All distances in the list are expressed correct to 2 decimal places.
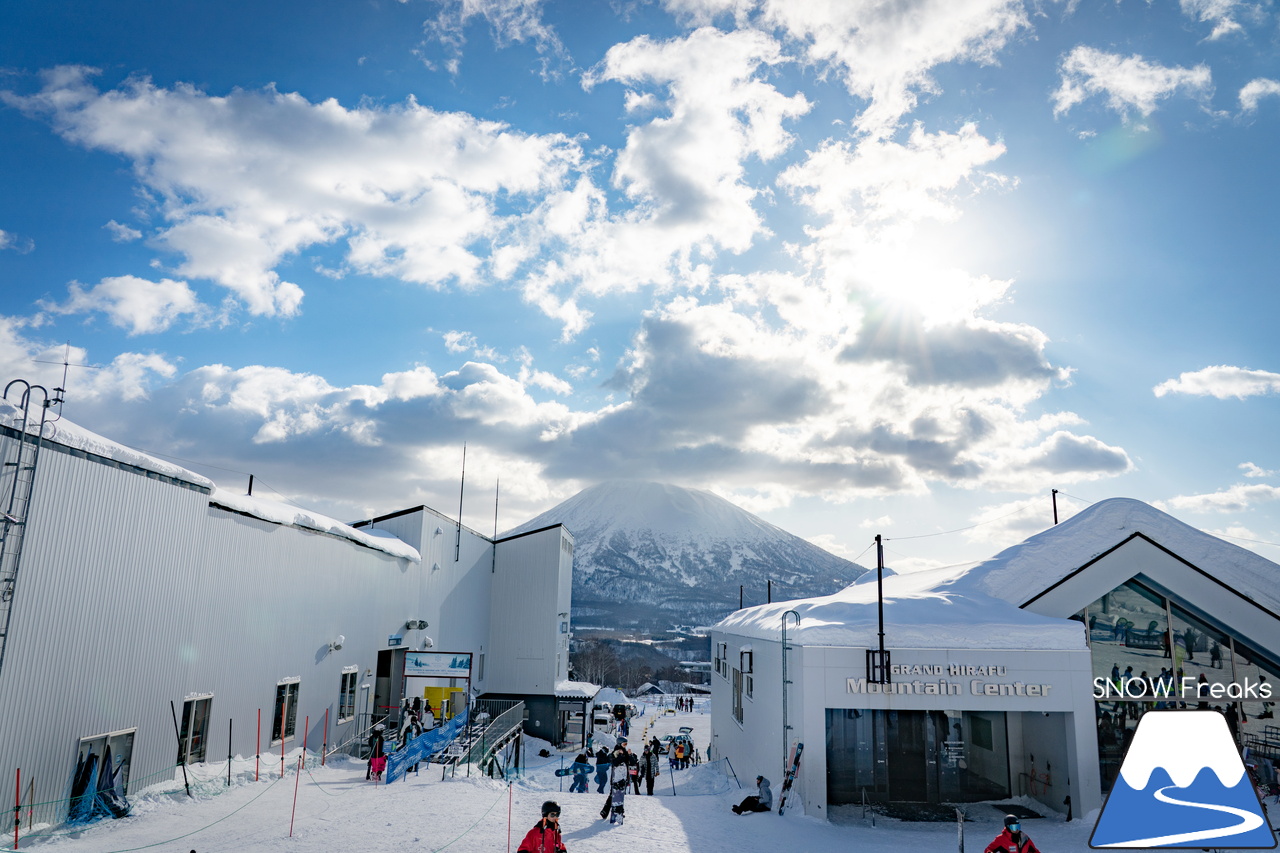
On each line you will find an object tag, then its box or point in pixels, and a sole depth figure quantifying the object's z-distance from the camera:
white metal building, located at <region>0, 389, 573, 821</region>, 15.72
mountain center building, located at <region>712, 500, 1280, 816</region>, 21.56
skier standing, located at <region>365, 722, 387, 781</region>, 23.30
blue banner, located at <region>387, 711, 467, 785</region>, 23.58
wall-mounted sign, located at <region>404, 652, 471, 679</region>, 29.59
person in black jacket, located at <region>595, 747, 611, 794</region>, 24.42
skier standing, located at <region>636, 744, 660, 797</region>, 26.98
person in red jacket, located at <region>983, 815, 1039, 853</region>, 11.91
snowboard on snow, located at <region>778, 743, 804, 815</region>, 21.11
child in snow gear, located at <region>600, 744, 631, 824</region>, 18.44
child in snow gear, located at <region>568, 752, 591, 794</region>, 23.89
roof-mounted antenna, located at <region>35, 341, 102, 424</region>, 15.77
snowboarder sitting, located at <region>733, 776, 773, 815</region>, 21.13
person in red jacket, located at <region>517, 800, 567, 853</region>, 12.04
